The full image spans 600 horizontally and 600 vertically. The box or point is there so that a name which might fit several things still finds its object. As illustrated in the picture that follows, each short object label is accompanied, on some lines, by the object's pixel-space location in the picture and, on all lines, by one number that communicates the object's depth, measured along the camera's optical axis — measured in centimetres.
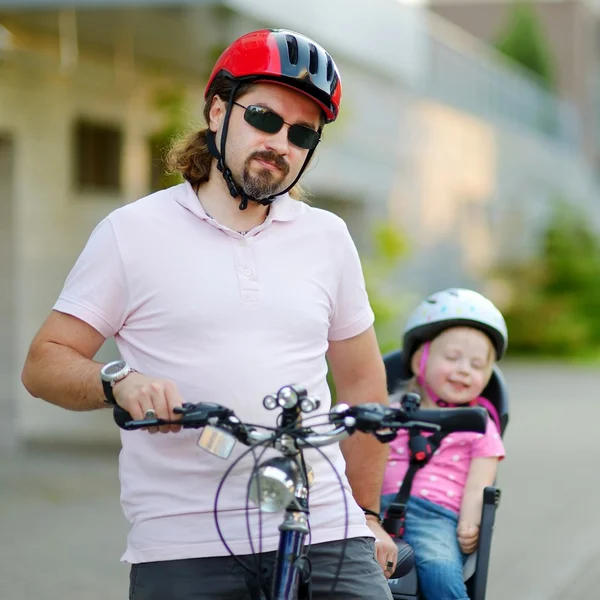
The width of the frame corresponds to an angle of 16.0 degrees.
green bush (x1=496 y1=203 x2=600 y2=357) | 3867
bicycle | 427
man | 472
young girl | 697
